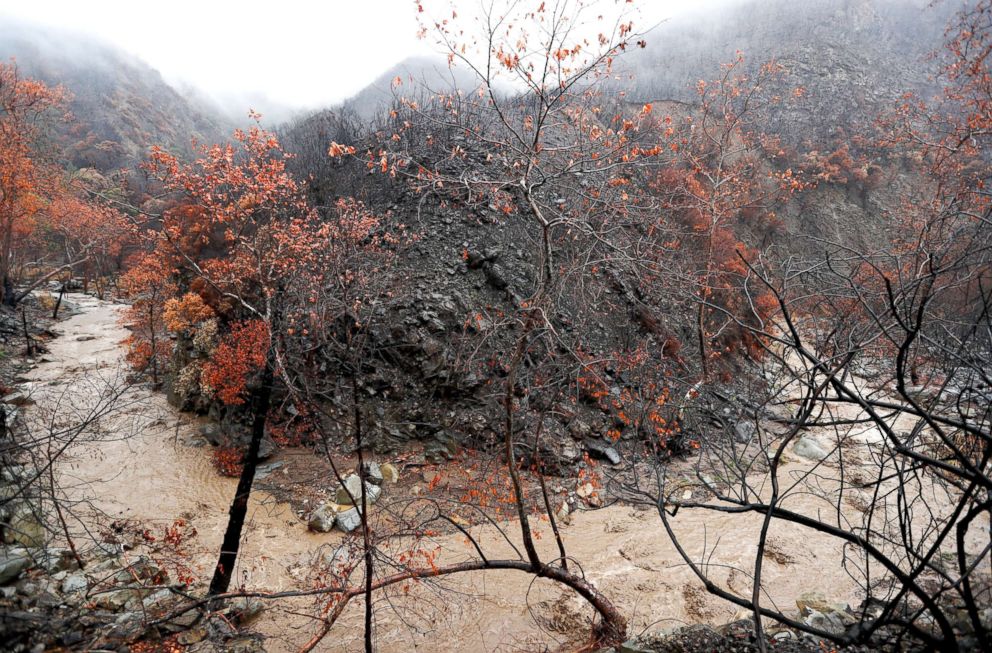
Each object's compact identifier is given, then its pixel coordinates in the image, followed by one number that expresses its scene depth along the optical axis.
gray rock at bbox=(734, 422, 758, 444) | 11.77
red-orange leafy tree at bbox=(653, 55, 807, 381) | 13.99
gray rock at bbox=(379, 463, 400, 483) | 10.52
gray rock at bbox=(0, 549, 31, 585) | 5.41
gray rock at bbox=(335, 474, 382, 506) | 9.80
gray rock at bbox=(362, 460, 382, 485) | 10.43
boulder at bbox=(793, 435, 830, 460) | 11.43
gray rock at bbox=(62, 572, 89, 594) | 6.37
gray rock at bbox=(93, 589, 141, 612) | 6.10
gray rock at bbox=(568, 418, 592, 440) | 11.48
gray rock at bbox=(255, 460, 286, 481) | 10.74
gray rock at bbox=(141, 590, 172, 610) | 6.44
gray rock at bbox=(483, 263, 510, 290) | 13.27
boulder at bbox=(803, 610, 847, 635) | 4.73
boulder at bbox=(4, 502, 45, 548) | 6.14
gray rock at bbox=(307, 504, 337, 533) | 9.23
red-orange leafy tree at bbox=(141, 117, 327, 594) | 7.09
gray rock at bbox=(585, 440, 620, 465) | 11.26
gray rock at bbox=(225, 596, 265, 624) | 6.58
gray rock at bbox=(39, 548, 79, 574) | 6.77
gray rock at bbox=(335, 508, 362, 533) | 9.23
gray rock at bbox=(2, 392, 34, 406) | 12.40
